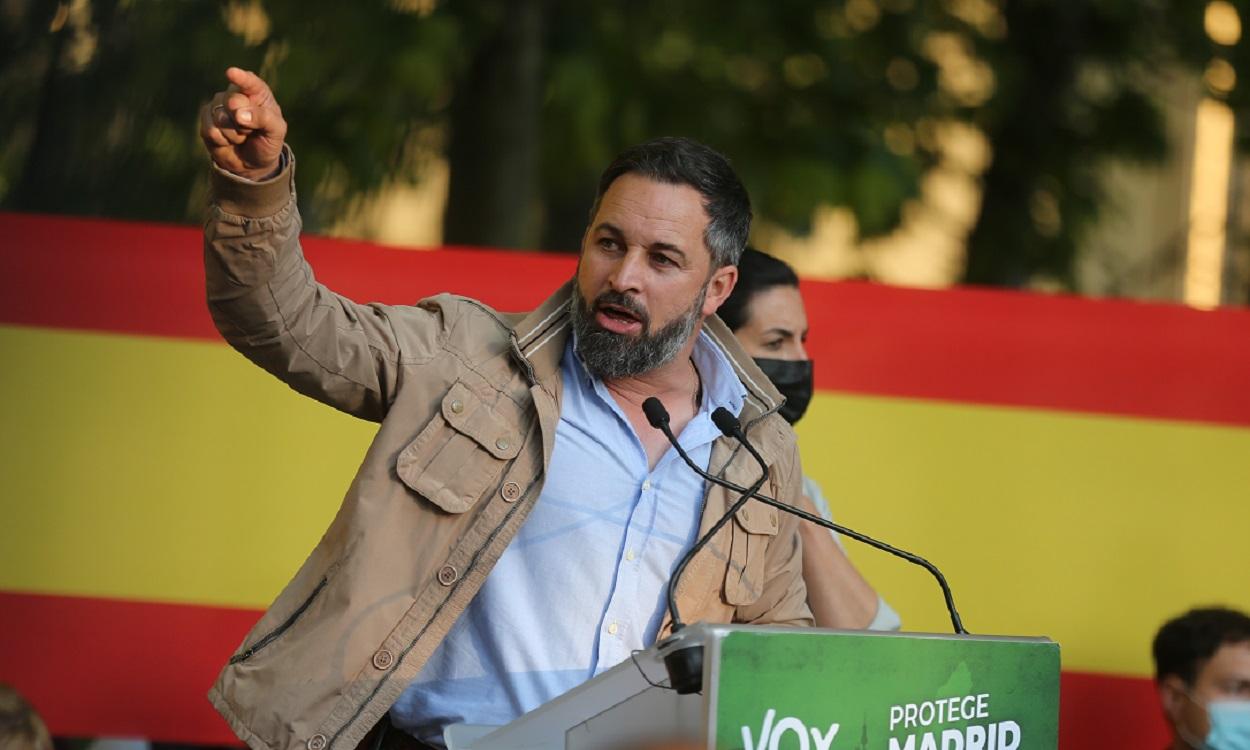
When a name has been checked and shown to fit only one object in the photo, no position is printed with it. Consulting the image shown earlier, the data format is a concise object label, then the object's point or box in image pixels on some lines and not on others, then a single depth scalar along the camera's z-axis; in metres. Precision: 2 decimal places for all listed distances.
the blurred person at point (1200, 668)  8.30
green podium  4.32
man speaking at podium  5.66
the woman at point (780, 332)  8.06
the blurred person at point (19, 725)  6.95
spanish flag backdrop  8.65
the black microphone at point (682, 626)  4.33
